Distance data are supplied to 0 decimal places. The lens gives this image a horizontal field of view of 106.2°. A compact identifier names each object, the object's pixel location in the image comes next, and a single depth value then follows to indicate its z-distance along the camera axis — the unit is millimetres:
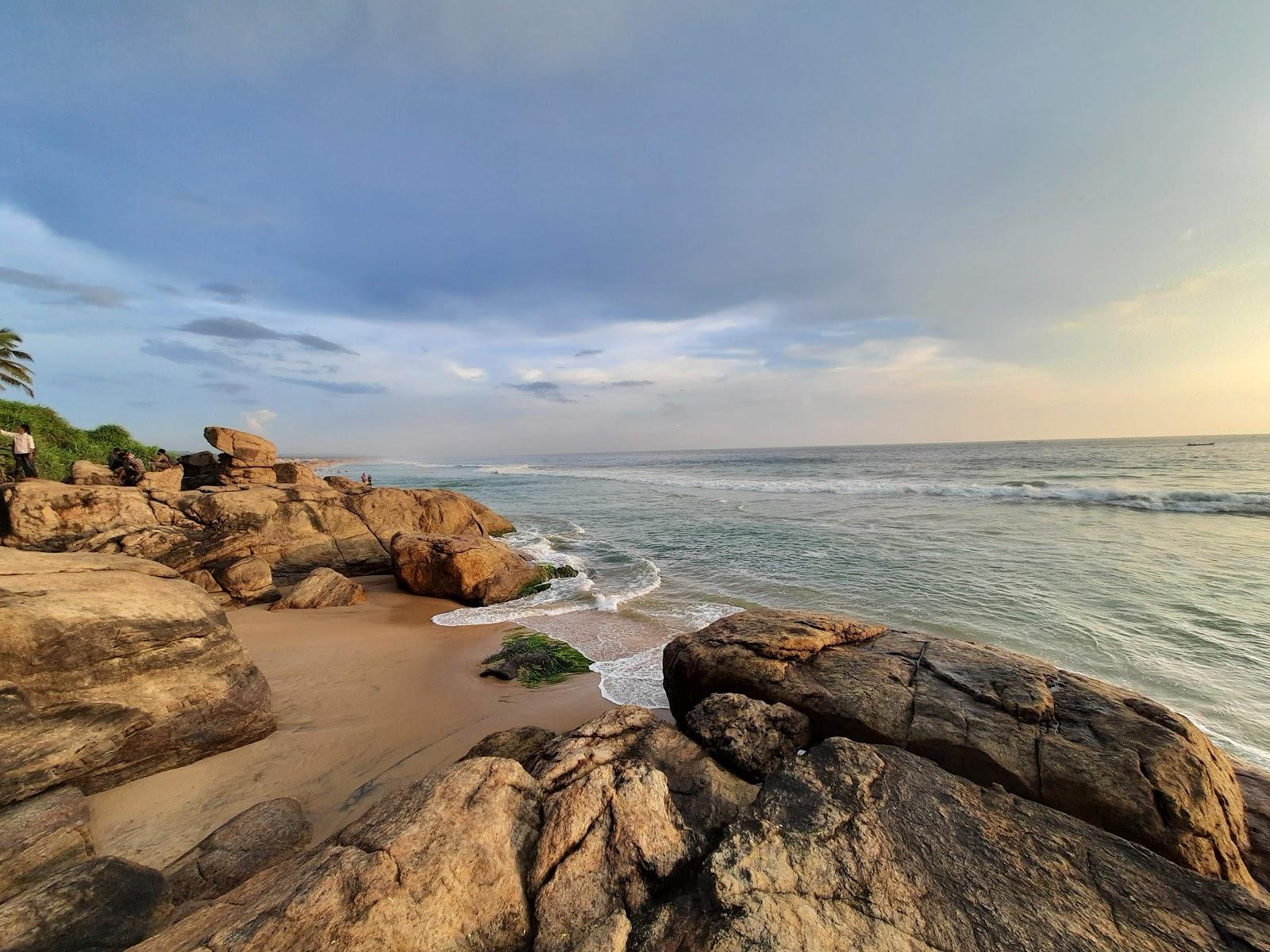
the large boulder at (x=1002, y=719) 3633
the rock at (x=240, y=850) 3721
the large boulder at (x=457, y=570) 12250
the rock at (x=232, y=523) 10375
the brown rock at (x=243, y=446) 18536
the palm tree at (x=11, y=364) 28422
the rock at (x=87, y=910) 2844
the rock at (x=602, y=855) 2680
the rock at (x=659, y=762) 3578
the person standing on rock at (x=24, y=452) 14320
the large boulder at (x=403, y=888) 2439
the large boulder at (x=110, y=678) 4434
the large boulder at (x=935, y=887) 2475
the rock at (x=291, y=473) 18719
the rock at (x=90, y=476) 13766
